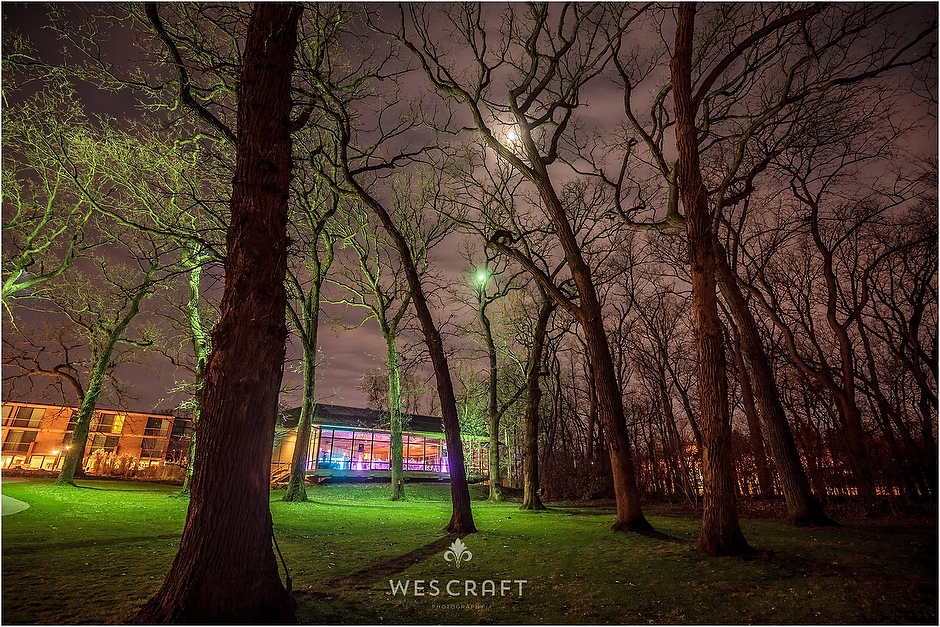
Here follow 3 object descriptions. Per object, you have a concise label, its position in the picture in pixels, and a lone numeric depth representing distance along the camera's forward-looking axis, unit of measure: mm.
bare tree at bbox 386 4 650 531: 7867
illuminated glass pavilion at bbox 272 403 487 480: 29828
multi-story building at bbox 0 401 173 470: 37906
